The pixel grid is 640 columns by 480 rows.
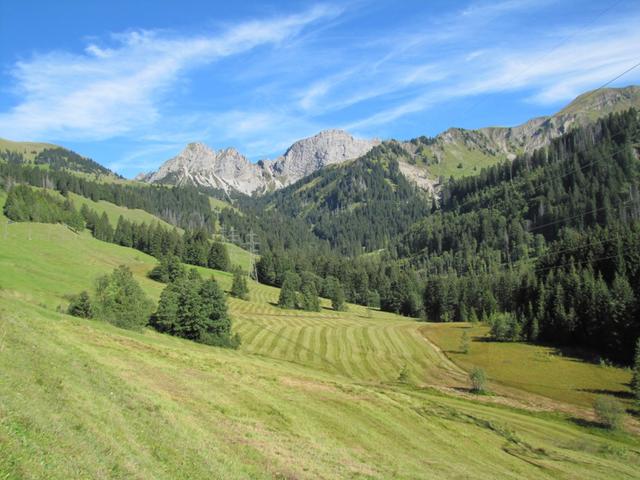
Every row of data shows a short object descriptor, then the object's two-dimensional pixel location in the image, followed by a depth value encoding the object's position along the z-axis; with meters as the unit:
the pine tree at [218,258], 194.50
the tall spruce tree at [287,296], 144.57
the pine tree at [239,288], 144.88
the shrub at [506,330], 114.59
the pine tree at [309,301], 147.12
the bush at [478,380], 64.62
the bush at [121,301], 62.97
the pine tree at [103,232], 194.07
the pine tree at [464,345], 99.19
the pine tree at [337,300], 161.62
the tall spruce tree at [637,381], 59.87
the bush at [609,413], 50.41
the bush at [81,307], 59.00
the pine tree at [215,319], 75.43
